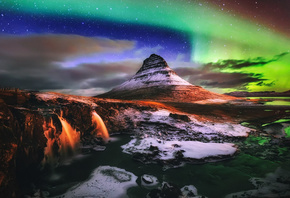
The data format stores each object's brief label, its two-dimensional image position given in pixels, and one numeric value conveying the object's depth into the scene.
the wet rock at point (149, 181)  7.45
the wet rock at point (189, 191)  6.66
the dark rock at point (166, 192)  6.35
